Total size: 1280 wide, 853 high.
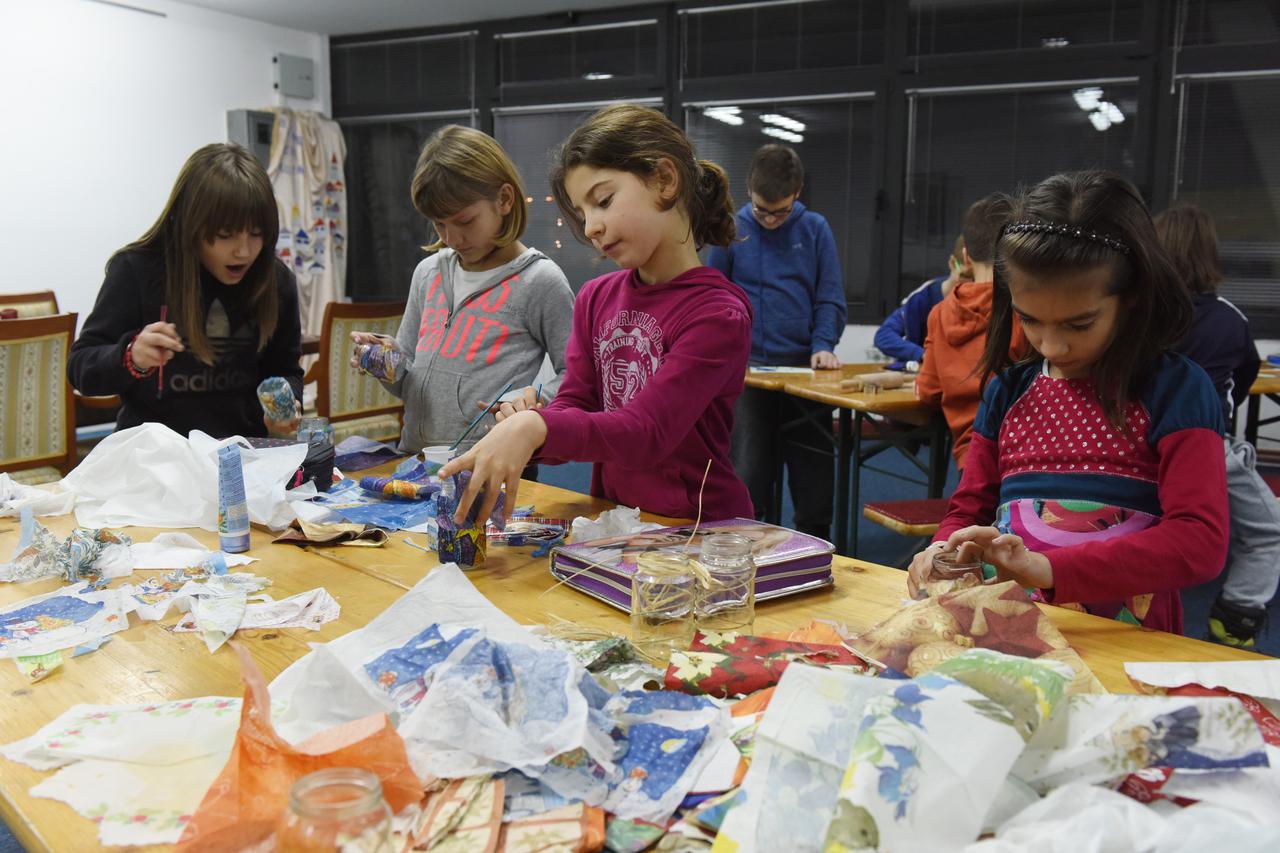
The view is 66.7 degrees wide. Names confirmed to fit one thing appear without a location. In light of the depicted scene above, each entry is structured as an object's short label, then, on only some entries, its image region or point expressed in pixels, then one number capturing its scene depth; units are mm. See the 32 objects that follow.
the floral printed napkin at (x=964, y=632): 1036
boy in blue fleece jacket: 3852
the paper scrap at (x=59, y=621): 1169
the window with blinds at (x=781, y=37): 5781
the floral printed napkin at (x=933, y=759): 681
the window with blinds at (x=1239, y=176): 4926
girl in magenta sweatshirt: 1550
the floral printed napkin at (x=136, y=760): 806
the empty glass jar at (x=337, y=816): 657
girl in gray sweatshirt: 2168
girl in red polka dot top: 1265
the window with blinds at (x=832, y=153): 5914
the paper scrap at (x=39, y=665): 1091
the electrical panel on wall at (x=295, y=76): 7191
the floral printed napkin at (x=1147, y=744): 735
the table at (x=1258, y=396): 3660
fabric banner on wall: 7020
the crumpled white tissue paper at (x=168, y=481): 1665
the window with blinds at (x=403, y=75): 7129
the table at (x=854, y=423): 3268
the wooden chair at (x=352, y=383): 4102
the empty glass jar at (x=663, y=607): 1173
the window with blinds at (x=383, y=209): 7469
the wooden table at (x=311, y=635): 953
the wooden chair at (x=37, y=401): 3123
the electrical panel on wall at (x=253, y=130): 6762
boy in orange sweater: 3053
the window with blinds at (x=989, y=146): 5246
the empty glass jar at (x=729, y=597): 1186
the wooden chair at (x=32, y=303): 4855
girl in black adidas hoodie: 2074
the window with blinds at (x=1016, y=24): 5137
